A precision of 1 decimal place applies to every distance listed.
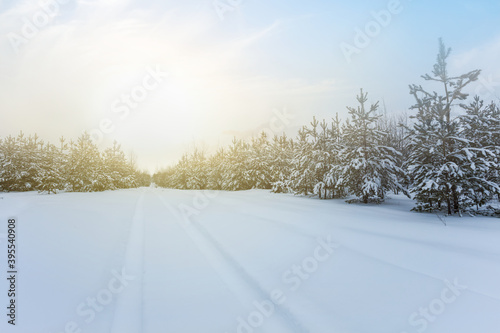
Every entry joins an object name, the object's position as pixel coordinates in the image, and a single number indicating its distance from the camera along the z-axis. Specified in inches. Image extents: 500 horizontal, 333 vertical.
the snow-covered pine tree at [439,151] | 410.3
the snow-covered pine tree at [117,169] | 1649.2
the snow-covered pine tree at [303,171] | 837.8
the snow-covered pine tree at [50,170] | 1143.0
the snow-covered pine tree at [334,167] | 660.1
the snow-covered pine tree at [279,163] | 1041.5
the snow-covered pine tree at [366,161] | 592.7
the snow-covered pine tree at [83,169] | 1352.1
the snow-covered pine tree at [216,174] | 1695.4
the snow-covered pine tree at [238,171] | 1416.6
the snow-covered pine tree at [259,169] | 1358.9
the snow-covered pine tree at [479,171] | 397.7
